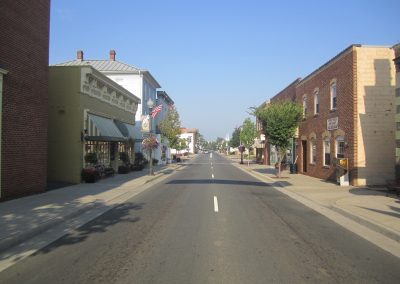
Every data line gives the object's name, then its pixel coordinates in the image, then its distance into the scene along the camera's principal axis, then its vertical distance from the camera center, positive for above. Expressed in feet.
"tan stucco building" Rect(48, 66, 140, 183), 74.84 +5.78
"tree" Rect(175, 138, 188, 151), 260.11 +7.10
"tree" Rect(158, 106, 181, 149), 171.53 +11.41
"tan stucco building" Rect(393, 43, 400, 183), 52.95 +7.01
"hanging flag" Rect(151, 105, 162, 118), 111.04 +11.43
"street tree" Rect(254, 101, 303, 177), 88.28 +6.97
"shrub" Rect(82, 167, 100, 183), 74.84 -3.67
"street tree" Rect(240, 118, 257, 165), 203.92 +10.19
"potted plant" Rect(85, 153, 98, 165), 79.27 -0.74
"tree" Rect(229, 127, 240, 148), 313.26 +12.85
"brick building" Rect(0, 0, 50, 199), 46.80 +7.13
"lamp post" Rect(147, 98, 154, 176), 100.33 +11.84
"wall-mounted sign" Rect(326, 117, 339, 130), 76.28 +5.88
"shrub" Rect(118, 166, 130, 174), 104.53 -3.77
